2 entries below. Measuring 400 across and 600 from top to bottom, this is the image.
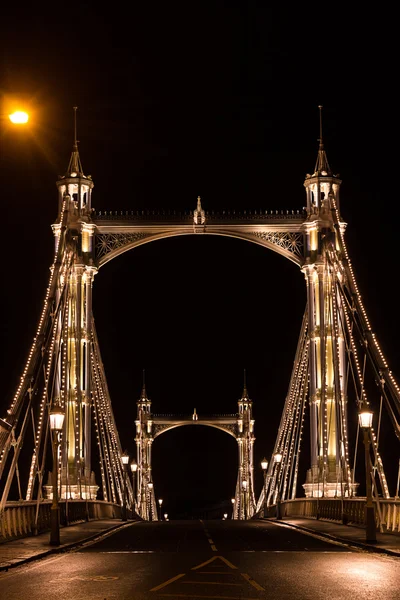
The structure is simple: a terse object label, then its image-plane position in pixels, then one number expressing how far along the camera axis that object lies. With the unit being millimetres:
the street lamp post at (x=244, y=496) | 80656
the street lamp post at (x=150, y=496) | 89250
